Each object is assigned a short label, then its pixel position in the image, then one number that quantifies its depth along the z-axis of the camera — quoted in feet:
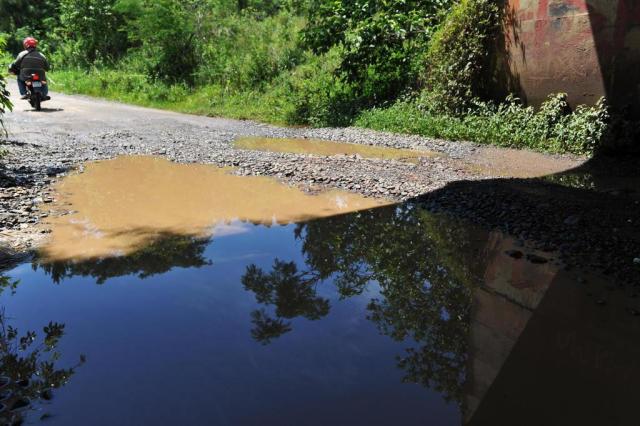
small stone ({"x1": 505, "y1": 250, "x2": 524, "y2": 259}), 13.89
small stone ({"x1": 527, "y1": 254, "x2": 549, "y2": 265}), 13.43
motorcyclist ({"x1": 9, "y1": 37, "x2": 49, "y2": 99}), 41.16
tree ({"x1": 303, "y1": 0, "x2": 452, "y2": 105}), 38.09
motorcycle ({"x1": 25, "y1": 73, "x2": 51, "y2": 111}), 40.52
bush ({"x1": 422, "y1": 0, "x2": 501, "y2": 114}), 31.89
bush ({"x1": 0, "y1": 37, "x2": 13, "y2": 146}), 19.57
